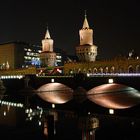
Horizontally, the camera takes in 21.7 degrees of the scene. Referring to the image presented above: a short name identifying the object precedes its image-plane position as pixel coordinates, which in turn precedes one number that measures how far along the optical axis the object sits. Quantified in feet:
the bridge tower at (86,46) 253.85
